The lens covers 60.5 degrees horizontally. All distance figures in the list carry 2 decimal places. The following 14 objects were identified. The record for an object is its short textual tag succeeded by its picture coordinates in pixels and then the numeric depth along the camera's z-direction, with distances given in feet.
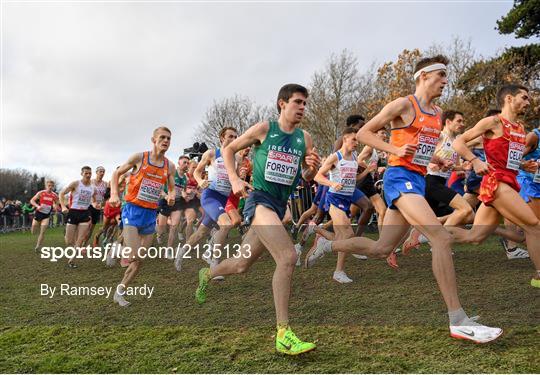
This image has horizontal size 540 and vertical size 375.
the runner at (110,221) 38.50
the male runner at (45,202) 49.14
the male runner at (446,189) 21.99
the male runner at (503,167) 15.44
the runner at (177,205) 36.35
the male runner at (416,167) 12.91
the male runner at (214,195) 25.64
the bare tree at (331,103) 115.24
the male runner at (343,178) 23.08
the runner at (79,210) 36.52
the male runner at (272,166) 13.53
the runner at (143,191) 20.72
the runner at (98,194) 40.16
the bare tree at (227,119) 144.46
